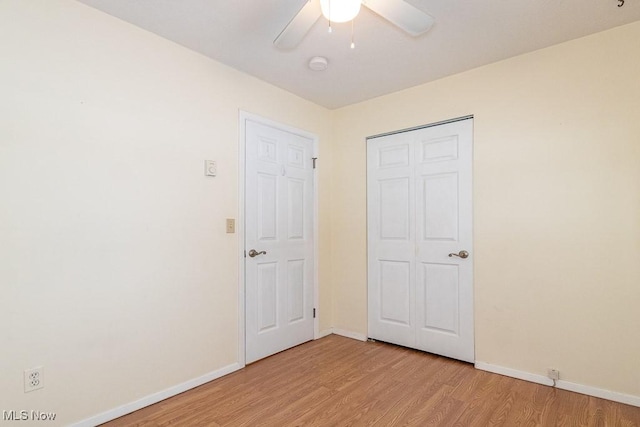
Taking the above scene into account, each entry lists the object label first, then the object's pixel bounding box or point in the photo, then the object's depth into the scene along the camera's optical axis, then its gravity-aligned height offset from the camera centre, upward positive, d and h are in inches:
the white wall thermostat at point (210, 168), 104.2 +17.0
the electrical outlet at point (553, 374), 96.3 -43.3
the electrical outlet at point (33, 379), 70.7 -33.2
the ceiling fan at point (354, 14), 62.7 +40.6
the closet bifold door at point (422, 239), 115.7 -6.0
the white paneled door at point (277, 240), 117.5 -6.5
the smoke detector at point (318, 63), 105.1 +50.7
